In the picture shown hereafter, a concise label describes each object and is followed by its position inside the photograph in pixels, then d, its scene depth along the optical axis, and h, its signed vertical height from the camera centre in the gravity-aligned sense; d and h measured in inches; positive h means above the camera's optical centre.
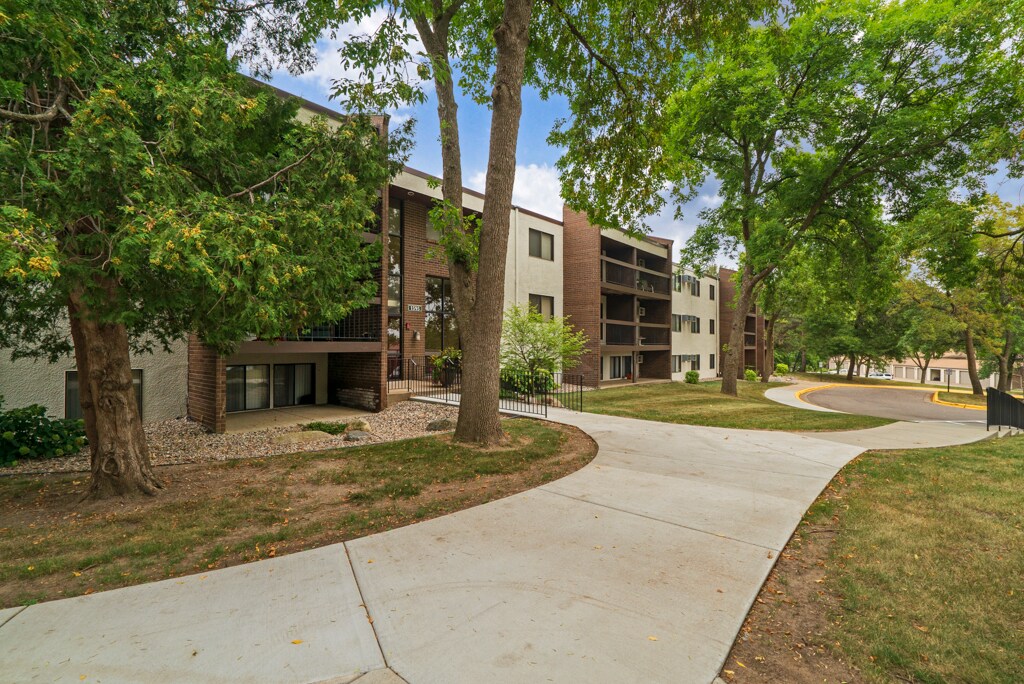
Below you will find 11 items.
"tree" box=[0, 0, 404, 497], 144.9 +56.7
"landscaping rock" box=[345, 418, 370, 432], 406.9 -72.6
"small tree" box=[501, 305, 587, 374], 682.8 +6.6
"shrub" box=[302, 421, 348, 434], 406.0 -73.5
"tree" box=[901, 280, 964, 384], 1122.0 +82.1
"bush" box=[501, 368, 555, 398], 607.2 -46.7
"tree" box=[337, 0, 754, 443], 321.4 +225.6
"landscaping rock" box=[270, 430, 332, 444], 369.3 -76.7
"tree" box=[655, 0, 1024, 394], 554.6 +344.5
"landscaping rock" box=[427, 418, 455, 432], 419.8 -72.9
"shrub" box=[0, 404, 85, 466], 292.5 -62.1
